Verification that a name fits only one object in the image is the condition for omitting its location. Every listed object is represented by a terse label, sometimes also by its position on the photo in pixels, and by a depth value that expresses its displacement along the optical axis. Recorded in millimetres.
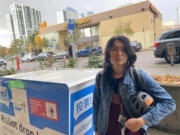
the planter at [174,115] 2318
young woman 1166
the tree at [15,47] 36125
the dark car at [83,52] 21828
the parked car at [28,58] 26098
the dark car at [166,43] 7051
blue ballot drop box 1396
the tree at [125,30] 23141
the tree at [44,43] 35856
